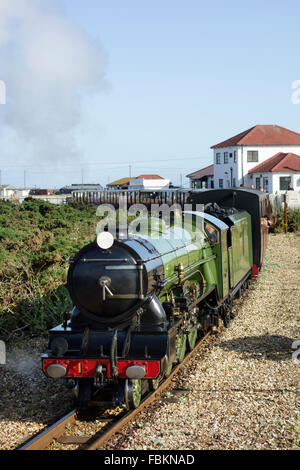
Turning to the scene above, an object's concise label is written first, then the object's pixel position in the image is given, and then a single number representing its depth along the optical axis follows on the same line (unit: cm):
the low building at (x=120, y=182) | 9452
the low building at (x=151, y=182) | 7301
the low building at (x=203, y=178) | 7150
